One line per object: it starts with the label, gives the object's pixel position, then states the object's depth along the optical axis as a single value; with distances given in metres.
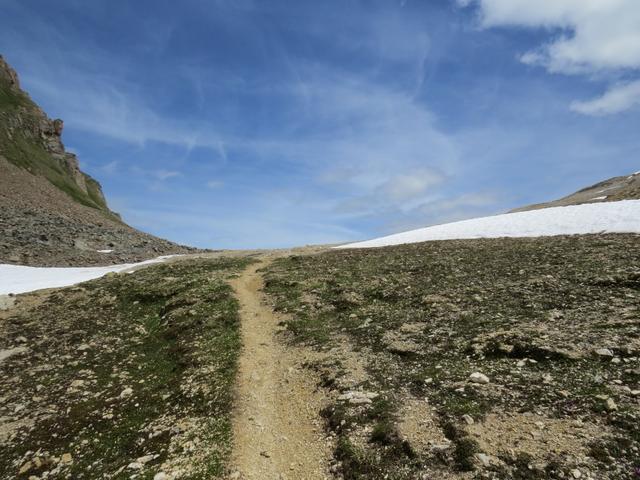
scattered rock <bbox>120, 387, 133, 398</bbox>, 14.58
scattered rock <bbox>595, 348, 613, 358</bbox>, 11.89
